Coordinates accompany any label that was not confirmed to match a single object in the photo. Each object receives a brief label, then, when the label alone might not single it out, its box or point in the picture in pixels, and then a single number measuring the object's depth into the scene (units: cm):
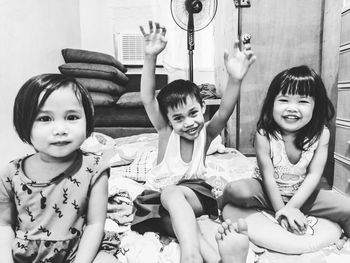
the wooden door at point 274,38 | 263
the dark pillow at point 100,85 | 298
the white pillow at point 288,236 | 111
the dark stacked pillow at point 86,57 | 309
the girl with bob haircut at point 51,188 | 88
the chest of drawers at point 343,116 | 170
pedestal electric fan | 259
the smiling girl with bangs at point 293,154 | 126
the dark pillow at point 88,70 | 302
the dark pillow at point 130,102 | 299
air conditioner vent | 404
